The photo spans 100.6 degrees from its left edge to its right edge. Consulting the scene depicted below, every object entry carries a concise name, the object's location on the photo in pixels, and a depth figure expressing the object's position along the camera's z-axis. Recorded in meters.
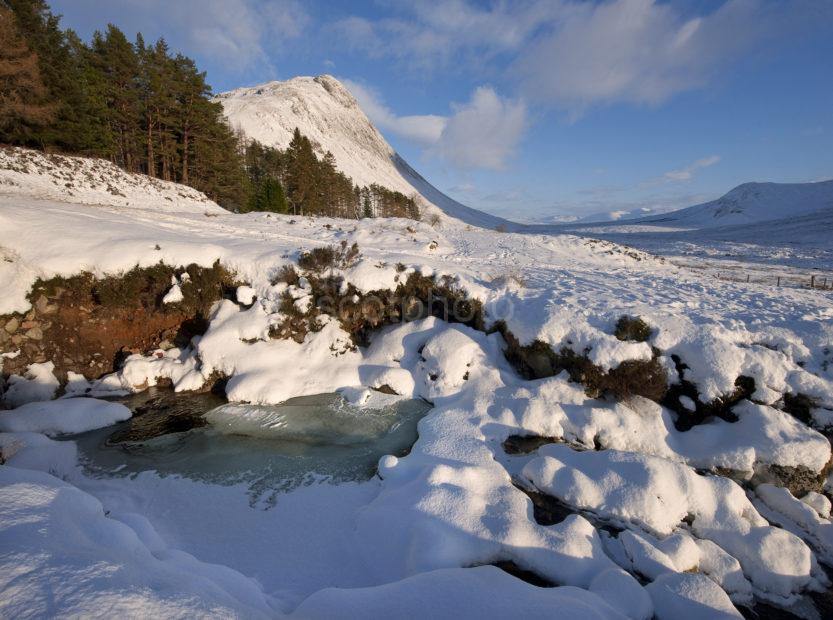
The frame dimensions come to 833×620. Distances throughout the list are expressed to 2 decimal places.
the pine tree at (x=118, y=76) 28.11
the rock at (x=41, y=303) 9.97
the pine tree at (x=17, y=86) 19.42
